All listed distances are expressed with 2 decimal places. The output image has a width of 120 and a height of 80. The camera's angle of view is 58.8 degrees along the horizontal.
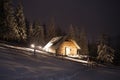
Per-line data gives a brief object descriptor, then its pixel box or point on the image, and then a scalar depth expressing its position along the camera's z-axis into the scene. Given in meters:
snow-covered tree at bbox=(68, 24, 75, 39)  45.42
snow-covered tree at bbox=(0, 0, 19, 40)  27.89
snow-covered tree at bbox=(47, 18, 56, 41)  44.15
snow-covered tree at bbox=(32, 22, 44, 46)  41.30
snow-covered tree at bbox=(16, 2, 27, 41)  31.65
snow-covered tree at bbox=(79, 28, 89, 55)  42.86
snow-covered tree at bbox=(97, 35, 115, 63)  28.21
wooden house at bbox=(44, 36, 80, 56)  28.94
